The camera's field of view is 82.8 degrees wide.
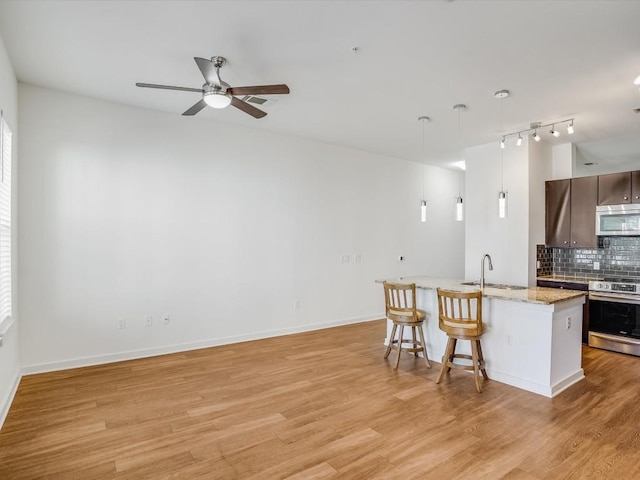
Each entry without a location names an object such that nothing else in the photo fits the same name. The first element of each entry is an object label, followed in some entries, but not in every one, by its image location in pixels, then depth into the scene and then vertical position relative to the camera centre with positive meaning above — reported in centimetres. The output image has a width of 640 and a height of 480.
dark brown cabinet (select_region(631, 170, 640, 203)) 485 +70
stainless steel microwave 489 +27
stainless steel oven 466 -102
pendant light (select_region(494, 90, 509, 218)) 384 +50
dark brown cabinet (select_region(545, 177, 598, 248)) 529 +39
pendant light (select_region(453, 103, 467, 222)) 427 +43
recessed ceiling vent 410 +156
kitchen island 341 -99
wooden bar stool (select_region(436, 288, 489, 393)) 345 -90
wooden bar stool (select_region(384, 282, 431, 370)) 408 -93
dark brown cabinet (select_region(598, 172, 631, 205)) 495 +70
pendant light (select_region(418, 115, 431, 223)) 443 +155
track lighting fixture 463 +151
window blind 304 +10
